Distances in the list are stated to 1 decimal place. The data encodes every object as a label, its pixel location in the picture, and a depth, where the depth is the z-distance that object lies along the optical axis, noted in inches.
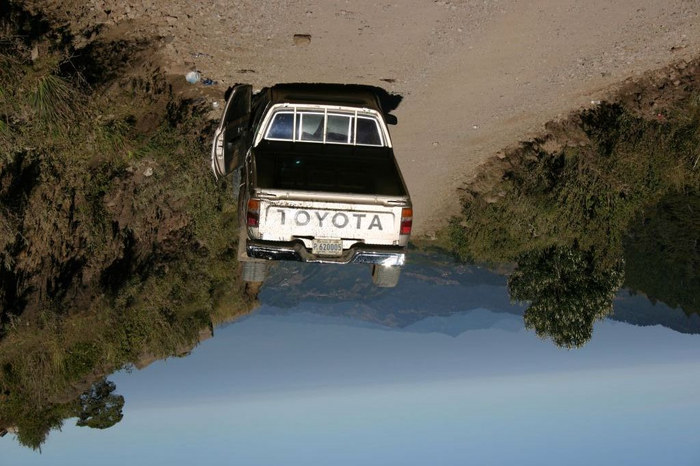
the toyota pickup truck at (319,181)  329.4
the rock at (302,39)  364.8
